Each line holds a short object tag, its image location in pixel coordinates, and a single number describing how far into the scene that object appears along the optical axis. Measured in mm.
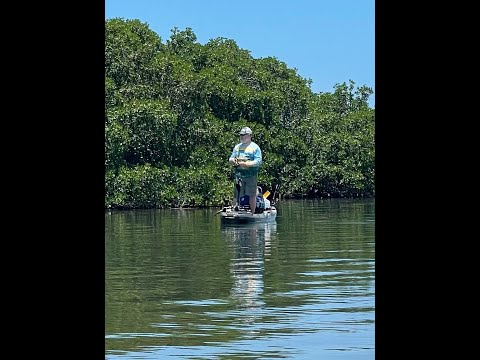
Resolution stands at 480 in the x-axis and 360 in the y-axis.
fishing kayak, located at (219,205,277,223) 29208
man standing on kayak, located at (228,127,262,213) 28625
